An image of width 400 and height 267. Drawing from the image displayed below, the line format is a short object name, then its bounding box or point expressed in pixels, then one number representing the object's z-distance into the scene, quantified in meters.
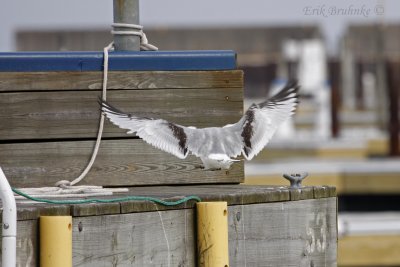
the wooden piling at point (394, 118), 51.56
